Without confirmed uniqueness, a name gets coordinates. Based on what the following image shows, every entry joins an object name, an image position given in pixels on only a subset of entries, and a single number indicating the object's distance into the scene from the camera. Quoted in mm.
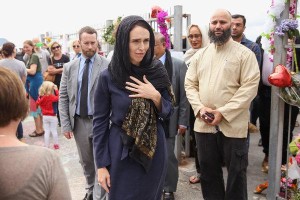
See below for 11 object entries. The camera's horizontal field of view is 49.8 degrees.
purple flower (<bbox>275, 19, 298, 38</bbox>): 2955
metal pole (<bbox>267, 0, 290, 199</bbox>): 3148
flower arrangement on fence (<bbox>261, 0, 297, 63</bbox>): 3008
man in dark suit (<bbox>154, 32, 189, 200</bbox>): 3639
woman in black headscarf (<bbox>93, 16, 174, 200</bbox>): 2133
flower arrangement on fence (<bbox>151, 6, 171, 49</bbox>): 4828
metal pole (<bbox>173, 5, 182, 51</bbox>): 4613
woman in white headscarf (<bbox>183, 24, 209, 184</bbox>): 4188
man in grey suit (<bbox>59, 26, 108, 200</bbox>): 3463
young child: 5742
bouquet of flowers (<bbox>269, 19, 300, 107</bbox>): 2922
